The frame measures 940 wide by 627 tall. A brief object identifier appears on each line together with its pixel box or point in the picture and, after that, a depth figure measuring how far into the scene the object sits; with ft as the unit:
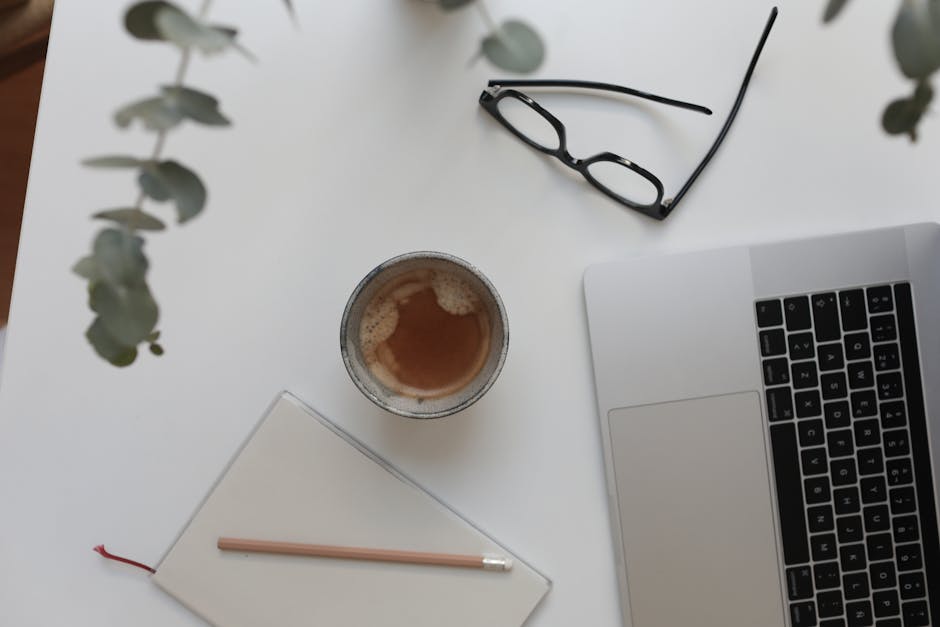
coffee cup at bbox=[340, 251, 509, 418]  2.39
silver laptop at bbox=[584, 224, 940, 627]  2.51
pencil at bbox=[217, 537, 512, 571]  2.53
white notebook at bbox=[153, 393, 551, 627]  2.55
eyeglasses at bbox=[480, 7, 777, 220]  2.53
